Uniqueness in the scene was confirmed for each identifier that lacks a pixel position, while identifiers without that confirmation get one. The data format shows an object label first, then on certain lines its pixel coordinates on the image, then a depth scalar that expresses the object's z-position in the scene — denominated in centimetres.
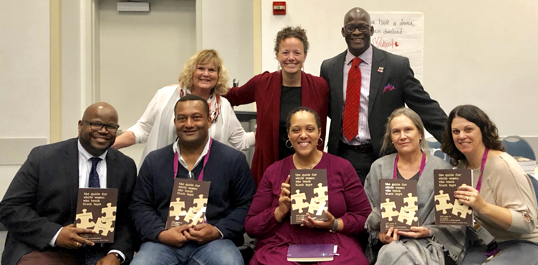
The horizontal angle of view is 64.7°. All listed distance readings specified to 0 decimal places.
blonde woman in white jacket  318
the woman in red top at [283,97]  309
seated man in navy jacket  251
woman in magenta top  251
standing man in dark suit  309
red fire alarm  504
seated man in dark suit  244
